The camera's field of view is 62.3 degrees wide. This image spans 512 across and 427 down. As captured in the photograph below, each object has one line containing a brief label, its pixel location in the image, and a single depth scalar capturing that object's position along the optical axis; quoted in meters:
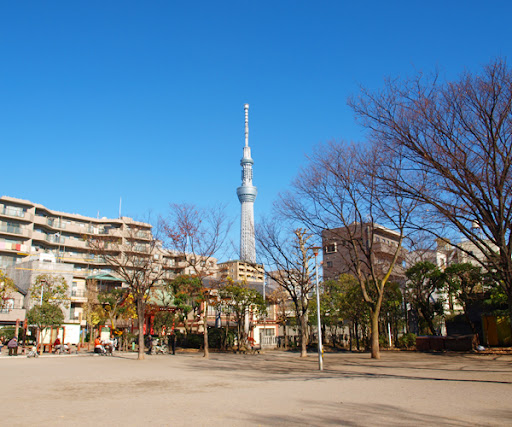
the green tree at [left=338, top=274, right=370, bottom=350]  27.69
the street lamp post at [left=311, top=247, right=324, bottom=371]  15.65
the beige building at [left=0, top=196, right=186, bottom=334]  43.06
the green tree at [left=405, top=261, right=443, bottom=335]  25.94
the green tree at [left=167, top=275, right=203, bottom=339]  30.84
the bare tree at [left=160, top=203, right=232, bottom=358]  27.67
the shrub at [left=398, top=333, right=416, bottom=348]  26.47
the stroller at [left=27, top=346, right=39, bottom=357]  25.50
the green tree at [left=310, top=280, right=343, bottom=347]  32.31
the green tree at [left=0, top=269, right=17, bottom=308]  32.05
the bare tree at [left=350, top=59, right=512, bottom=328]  11.55
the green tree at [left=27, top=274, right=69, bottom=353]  27.67
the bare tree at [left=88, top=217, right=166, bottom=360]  24.28
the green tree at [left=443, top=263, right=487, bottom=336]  25.23
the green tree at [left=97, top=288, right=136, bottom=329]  31.98
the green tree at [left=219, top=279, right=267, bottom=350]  30.73
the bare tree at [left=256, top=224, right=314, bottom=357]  24.11
